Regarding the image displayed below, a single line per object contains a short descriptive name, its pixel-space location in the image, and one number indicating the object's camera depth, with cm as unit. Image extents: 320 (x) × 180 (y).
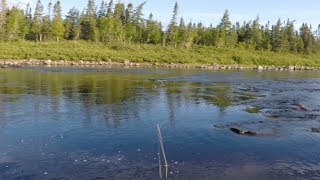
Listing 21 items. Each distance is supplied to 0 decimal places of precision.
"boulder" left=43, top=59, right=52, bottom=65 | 4911
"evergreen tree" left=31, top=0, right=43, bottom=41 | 6962
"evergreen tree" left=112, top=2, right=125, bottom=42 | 7403
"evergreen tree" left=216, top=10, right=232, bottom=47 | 8191
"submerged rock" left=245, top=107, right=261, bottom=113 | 1714
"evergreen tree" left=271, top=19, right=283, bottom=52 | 8806
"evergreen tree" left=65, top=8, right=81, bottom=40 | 7391
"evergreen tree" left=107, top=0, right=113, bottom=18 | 8071
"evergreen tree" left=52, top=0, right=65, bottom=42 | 6829
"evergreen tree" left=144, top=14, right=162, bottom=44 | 7777
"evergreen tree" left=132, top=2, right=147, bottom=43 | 7952
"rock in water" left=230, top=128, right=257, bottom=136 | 1263
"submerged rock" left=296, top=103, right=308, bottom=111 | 1782
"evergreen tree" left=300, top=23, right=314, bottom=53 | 9326
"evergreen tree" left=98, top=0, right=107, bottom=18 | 8377
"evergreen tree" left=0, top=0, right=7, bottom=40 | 6169
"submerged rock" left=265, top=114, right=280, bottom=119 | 1568
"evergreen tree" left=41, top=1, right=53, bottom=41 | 6970
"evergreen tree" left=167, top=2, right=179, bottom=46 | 7832
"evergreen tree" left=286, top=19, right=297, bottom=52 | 9120
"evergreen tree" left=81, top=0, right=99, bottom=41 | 7272
